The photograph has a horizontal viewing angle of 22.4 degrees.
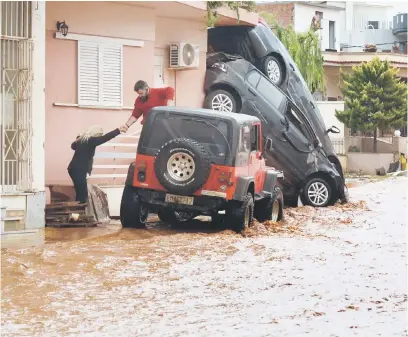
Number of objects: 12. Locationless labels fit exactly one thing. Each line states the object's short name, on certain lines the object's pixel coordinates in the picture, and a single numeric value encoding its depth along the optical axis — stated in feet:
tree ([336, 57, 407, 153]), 147.02
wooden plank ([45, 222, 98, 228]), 55.31
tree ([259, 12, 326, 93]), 143.13
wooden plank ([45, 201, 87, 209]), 55.83
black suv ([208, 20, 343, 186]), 78.43
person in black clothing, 59.41
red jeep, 52.06
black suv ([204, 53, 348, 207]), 74.49
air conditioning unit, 74.18
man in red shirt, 61.72
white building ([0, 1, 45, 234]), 50.06
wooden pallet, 55.62
